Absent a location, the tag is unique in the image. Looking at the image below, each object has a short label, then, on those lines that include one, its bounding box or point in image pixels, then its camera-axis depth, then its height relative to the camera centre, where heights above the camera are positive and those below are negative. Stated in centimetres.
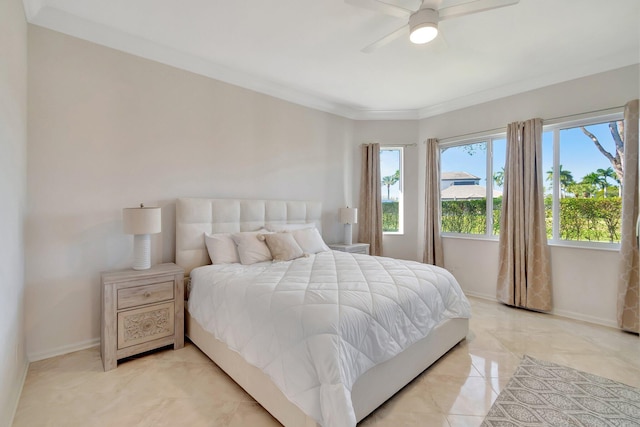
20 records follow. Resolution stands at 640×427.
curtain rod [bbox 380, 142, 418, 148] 467 +112
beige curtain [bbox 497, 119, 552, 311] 338 -15
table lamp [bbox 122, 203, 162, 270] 229 -12
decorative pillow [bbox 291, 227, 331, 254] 323 -32
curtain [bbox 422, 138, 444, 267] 434 +3
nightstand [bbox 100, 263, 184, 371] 212 -79
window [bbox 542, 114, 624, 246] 309 +40
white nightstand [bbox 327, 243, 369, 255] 405 -50
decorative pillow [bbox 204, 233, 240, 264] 279 -36
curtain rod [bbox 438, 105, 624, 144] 300 +111
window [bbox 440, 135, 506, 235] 396 +42
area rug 164 -119
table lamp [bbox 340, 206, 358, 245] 422 -9
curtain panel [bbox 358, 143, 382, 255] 458 +21
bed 139 -80
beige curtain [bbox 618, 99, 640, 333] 282 -18
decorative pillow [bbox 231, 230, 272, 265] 277 -35
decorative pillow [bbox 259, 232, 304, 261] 285 -34
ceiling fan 183 +136
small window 480 +43
